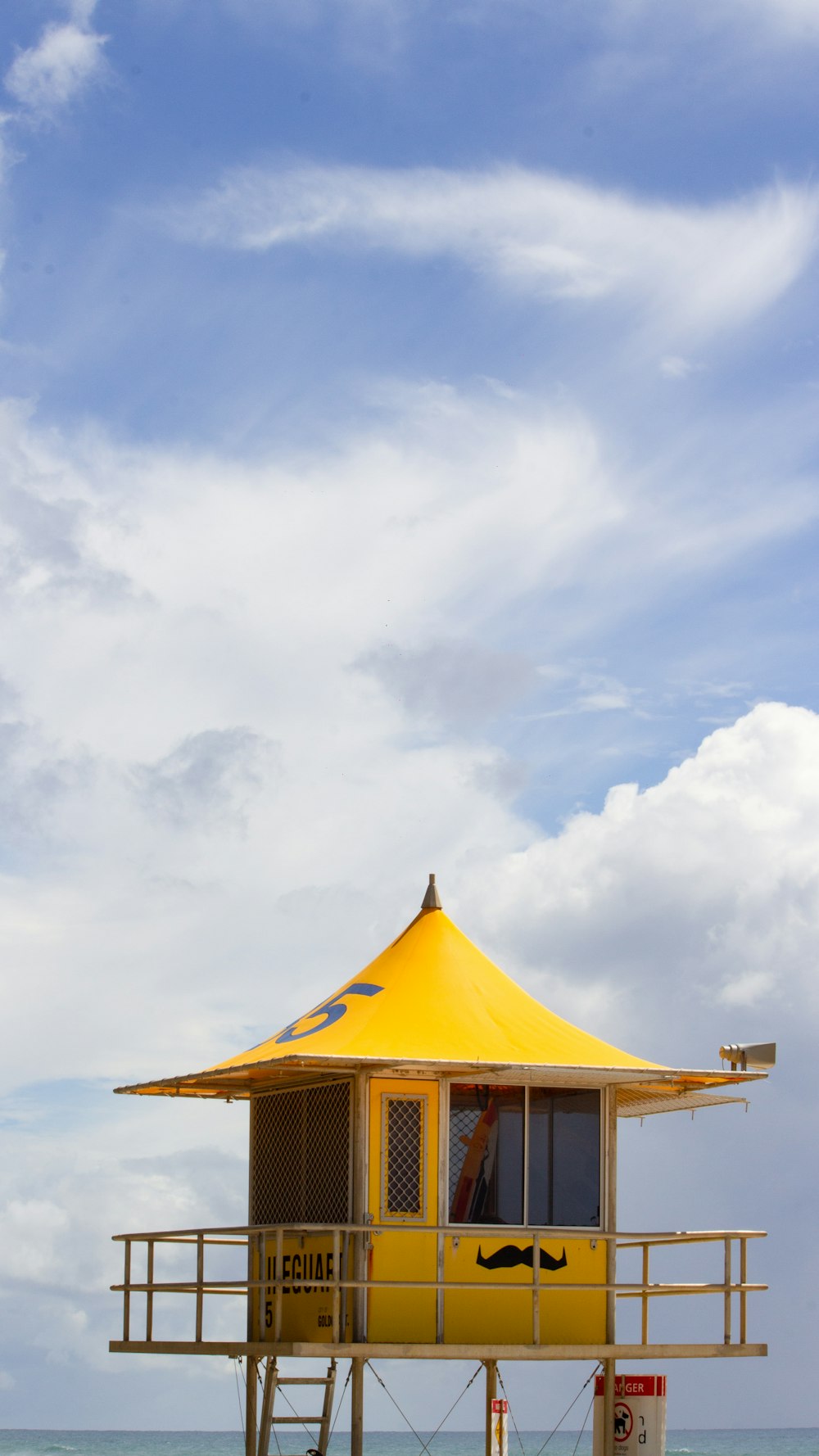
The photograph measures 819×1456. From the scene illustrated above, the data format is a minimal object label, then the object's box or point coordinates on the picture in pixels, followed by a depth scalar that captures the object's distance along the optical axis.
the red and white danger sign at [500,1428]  21.78
